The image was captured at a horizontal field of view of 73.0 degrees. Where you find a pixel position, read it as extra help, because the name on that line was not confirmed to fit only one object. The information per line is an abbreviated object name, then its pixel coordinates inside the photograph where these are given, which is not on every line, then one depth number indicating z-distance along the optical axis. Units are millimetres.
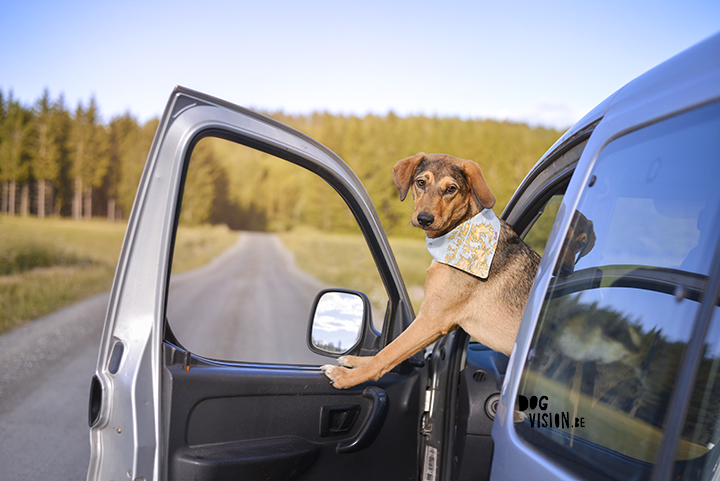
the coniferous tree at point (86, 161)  42219
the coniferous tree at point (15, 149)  39281
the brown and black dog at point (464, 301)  2072
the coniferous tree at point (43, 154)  40750
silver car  938
